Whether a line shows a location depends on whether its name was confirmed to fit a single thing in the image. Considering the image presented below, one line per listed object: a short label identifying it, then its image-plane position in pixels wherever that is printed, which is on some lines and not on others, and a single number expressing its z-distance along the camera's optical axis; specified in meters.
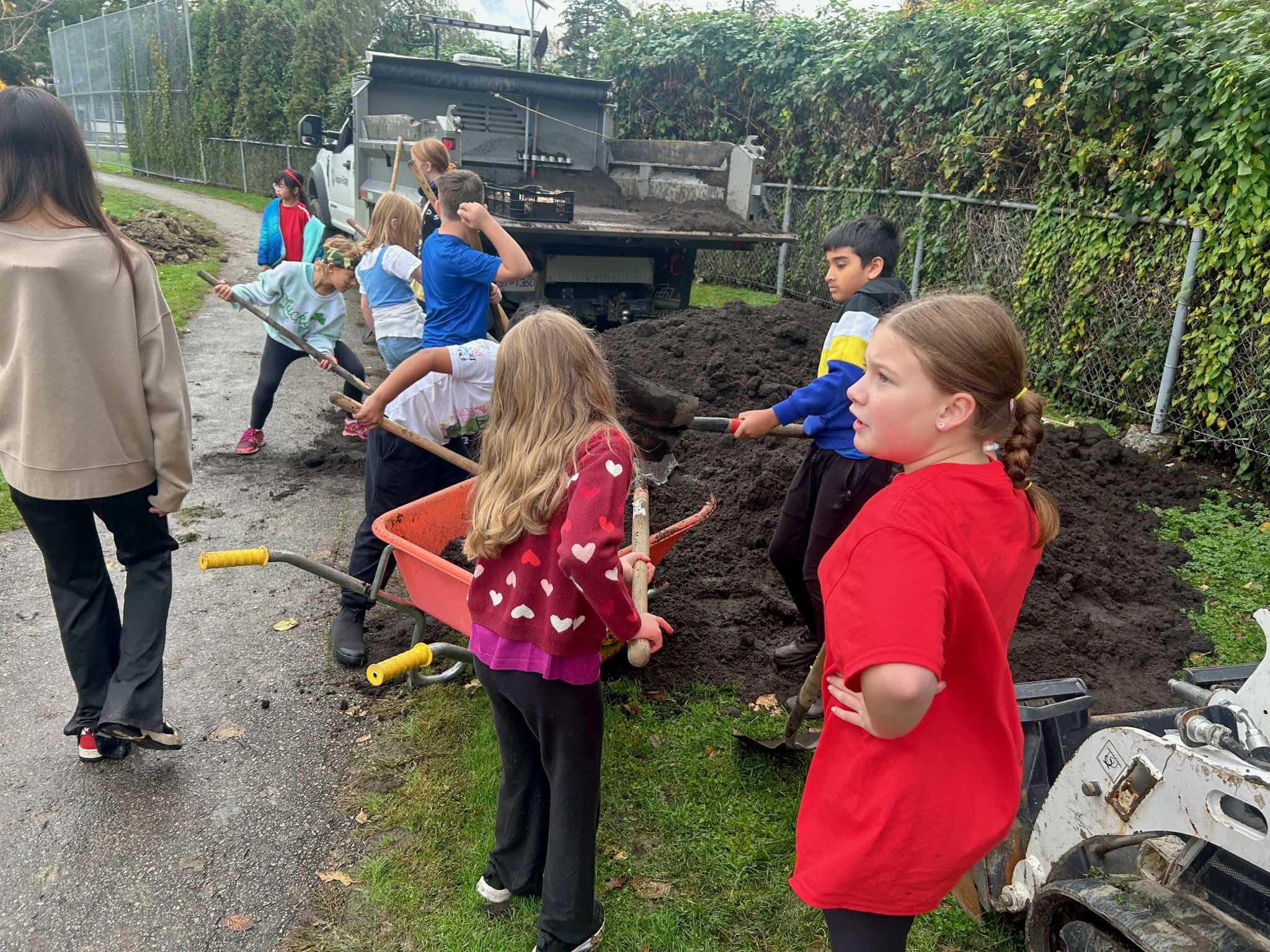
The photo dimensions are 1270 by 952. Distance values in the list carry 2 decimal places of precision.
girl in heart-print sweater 2.12
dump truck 8.53
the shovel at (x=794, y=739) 2.81
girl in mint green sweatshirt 5.84
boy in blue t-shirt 4.14
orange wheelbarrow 2.89
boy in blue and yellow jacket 3.19
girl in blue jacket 7.90
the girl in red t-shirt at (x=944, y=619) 1.51
